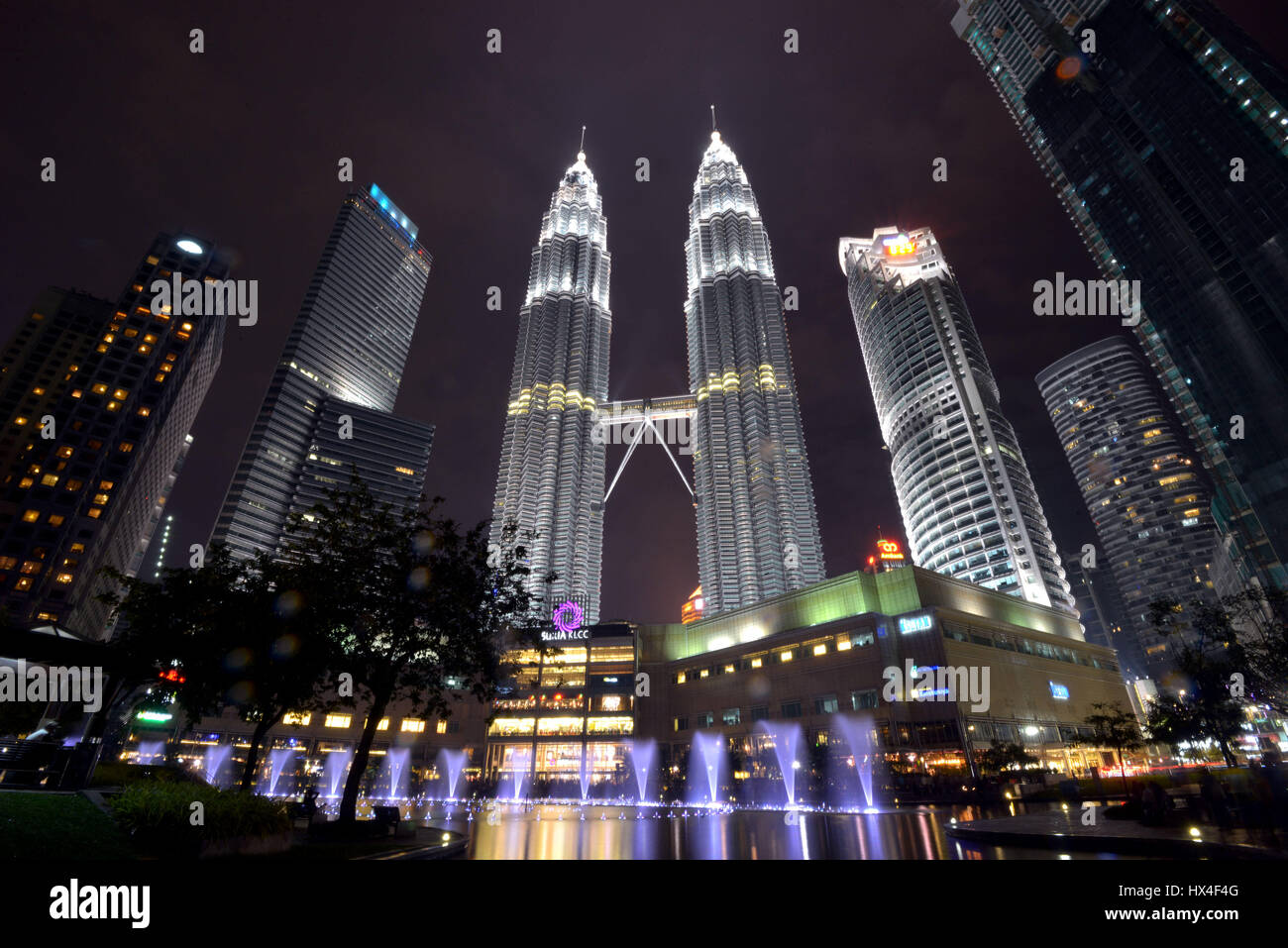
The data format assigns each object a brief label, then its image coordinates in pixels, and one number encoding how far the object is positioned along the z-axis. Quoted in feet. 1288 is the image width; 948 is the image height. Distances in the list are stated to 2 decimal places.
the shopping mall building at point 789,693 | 246.68
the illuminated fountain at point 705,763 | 265.34
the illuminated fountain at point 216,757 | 333.83
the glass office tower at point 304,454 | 543.80
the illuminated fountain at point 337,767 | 324.80
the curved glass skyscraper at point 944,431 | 414.62
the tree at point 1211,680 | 148.25
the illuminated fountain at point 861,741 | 231.38
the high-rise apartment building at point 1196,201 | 252.83
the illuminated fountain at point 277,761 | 331.98
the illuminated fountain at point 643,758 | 335.06
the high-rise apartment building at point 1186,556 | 623.36
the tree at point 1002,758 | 210.38
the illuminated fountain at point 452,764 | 349.82
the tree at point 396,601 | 72.74
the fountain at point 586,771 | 338.71
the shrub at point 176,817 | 41.75
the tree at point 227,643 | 71.41
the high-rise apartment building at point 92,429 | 331.36
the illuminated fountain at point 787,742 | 263.08
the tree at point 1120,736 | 189.88
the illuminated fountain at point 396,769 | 337.93
